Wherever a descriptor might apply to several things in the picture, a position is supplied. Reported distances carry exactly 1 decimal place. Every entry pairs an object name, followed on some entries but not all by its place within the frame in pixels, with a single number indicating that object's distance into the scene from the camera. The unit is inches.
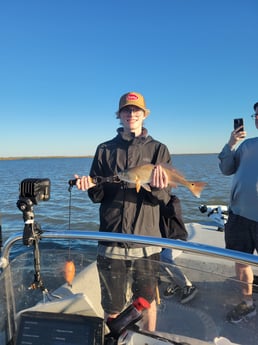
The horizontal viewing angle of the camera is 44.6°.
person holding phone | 124.4
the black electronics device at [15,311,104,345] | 57.7
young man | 101.5
